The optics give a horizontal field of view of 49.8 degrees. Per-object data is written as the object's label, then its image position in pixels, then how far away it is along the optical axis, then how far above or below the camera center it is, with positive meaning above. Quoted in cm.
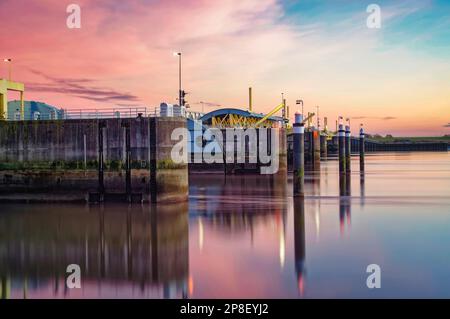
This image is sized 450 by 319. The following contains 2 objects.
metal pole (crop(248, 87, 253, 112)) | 10856 +1141
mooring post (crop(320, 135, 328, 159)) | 12211 +99
